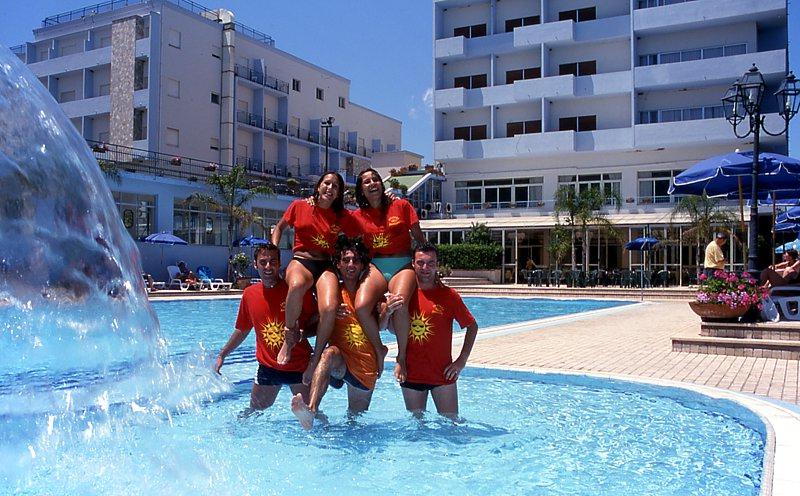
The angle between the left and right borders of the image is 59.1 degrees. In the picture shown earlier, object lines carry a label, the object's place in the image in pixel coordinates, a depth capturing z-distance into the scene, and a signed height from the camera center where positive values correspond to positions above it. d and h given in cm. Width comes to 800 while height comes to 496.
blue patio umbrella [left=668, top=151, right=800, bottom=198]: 1123 +151
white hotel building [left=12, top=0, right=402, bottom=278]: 3712 +1034
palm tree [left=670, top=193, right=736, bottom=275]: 2923 +211
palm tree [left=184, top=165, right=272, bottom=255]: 3169 +309
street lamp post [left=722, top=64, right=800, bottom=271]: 1070 +266
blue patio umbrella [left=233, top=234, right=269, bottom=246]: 3048 +97
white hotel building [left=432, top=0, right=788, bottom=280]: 3522 +908
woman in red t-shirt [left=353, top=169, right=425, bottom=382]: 502 +22
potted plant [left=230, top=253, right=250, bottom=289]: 2718 -11
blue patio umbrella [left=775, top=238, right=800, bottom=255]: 2142 +64
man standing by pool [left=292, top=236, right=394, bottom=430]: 496 -62
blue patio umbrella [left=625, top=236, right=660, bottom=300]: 2972 +90
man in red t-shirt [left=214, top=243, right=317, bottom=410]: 516 -41
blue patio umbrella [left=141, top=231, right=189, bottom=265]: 2680 +93
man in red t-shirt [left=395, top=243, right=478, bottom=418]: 511 -51
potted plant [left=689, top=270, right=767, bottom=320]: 983 -42
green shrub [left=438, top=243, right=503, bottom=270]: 3506 +42
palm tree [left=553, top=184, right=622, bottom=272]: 3197 +260
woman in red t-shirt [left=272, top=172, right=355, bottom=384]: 494 +15
